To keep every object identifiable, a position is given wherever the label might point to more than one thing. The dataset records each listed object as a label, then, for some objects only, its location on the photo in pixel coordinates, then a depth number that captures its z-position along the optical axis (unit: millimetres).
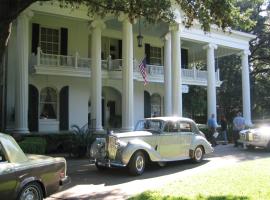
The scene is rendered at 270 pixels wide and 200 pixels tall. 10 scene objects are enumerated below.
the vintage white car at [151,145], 13117
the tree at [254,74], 43406
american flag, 23288
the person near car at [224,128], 24891
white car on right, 19678
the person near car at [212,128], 23564
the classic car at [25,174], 7375
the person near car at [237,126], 22828
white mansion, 21547
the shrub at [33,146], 15041
